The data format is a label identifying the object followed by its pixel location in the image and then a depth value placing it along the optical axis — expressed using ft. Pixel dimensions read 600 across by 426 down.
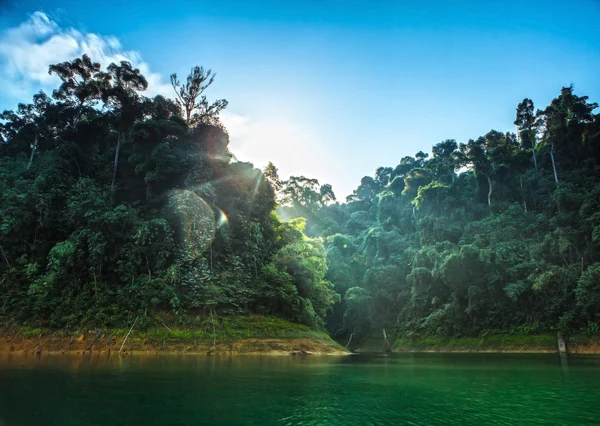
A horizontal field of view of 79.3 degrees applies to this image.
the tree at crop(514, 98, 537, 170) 188.55
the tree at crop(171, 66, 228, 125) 140.15
